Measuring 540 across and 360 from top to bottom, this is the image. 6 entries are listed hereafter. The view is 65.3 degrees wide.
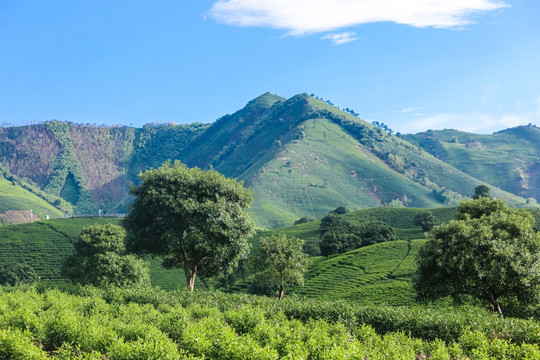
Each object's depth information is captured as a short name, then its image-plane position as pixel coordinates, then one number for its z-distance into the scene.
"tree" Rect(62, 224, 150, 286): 61.91
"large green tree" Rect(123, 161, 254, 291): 37.84
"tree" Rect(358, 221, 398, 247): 93.94
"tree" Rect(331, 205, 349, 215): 165.25
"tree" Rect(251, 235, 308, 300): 46.03
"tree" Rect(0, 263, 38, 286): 85.25
